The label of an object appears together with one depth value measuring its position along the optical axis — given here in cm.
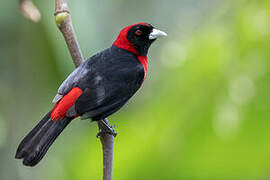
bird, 533
